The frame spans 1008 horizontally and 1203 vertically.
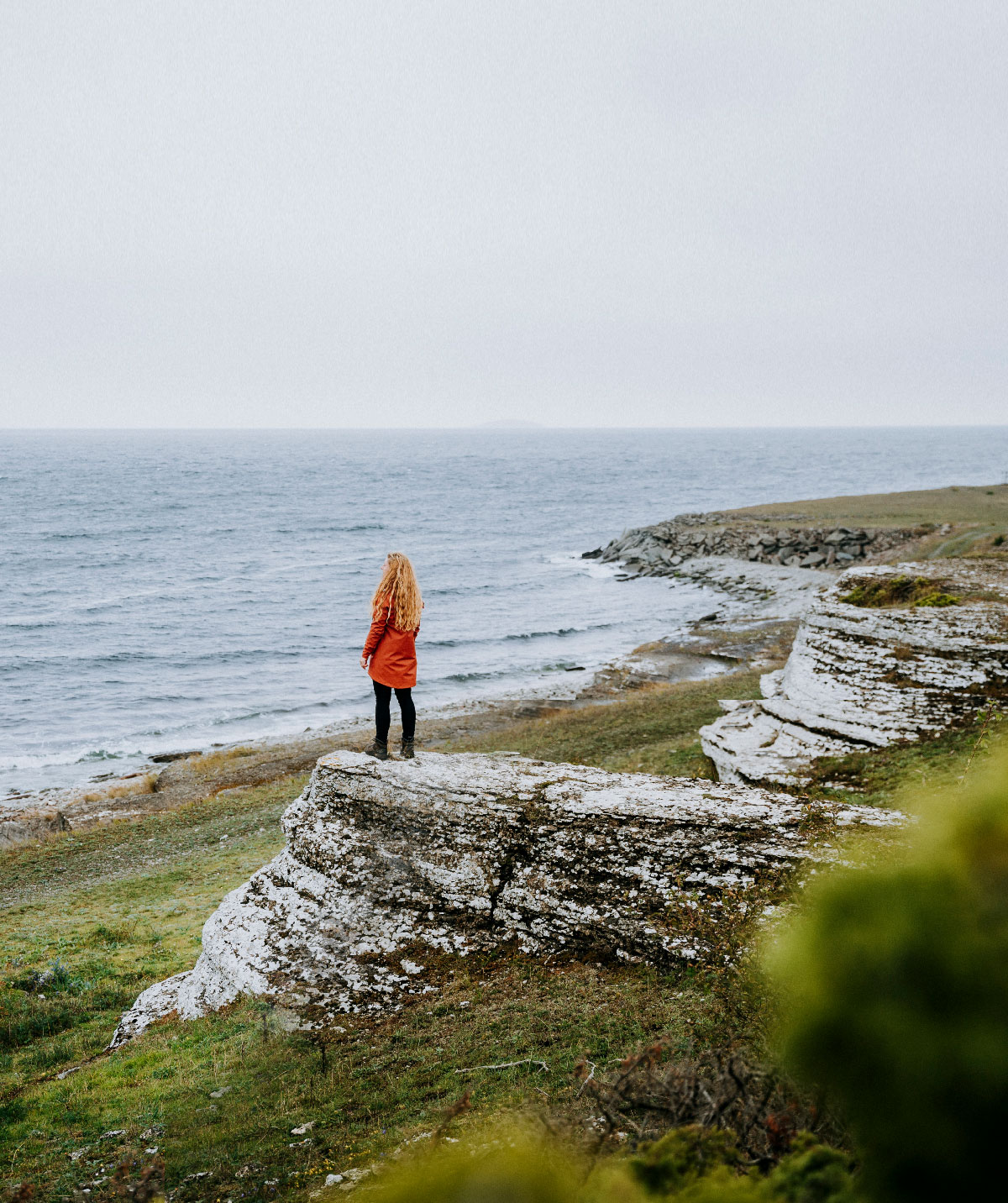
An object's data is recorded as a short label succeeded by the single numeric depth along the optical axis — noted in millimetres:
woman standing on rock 10070
